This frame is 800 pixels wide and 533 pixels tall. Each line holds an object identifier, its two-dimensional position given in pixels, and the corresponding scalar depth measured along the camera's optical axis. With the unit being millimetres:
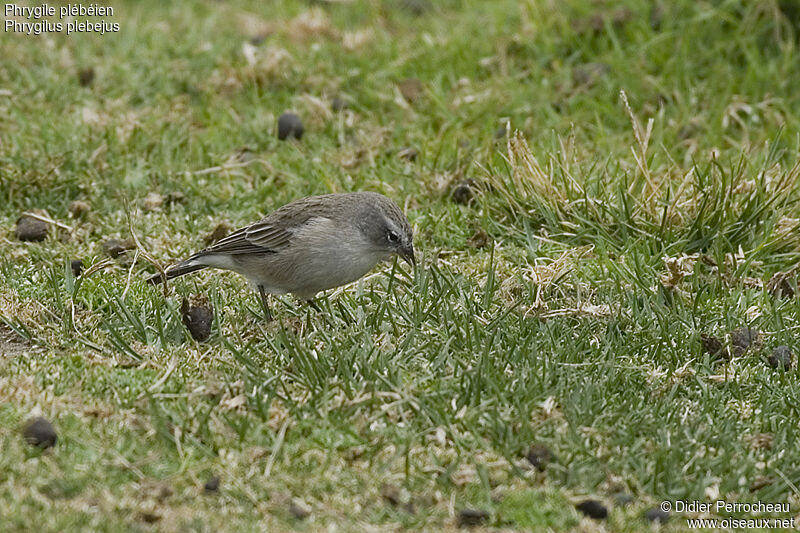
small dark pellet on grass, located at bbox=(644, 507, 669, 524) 9047
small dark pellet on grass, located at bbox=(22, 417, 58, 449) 9281
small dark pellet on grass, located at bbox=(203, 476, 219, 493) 8992
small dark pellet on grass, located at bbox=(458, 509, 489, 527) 8961
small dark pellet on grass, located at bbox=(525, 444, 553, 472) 9594
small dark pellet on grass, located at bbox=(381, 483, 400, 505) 9086
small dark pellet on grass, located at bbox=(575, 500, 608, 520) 9070
